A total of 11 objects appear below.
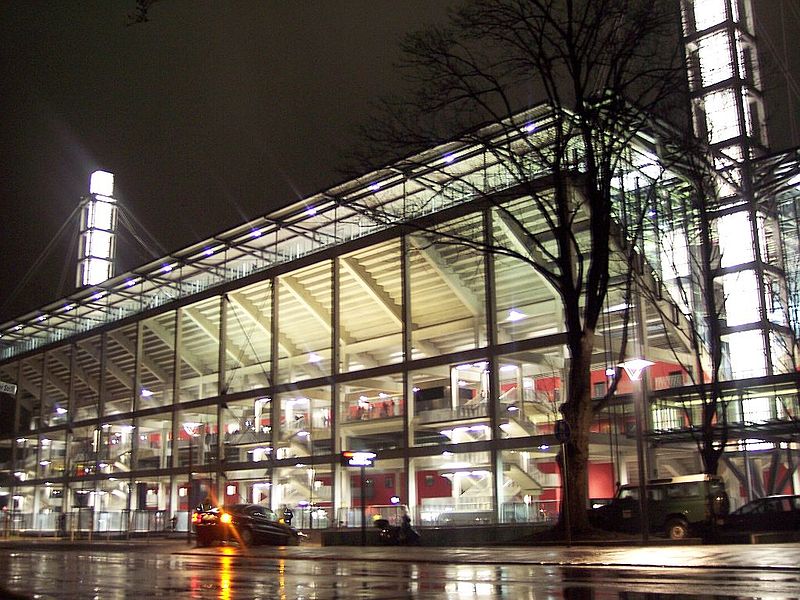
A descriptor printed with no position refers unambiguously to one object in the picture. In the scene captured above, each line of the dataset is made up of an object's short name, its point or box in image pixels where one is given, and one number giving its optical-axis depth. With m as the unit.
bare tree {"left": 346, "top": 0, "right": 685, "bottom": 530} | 24.08
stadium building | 40.06
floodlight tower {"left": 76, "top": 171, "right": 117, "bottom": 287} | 105.00
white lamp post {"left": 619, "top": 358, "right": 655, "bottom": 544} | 21.88
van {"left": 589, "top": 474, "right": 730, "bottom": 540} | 27.28
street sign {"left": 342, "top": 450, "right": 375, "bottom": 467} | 32.38
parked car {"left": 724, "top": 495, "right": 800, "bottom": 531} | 26.03
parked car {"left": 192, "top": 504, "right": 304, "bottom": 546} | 31.42
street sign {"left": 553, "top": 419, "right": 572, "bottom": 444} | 22.73
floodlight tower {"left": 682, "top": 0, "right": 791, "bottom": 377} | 46.97
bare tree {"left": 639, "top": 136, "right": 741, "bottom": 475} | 32.09
